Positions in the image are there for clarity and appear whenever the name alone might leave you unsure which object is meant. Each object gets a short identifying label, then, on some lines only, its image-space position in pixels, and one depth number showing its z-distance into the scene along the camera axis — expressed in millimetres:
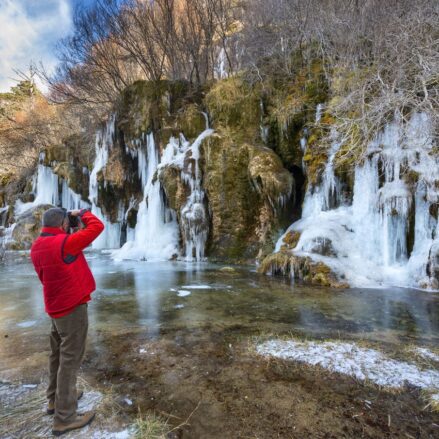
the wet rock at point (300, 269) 7184
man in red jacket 2062
